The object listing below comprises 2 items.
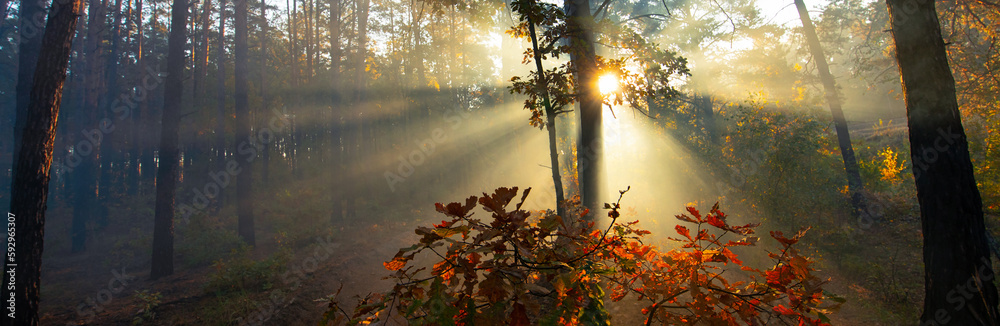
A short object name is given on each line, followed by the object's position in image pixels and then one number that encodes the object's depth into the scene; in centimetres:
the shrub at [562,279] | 136
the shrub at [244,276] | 771
